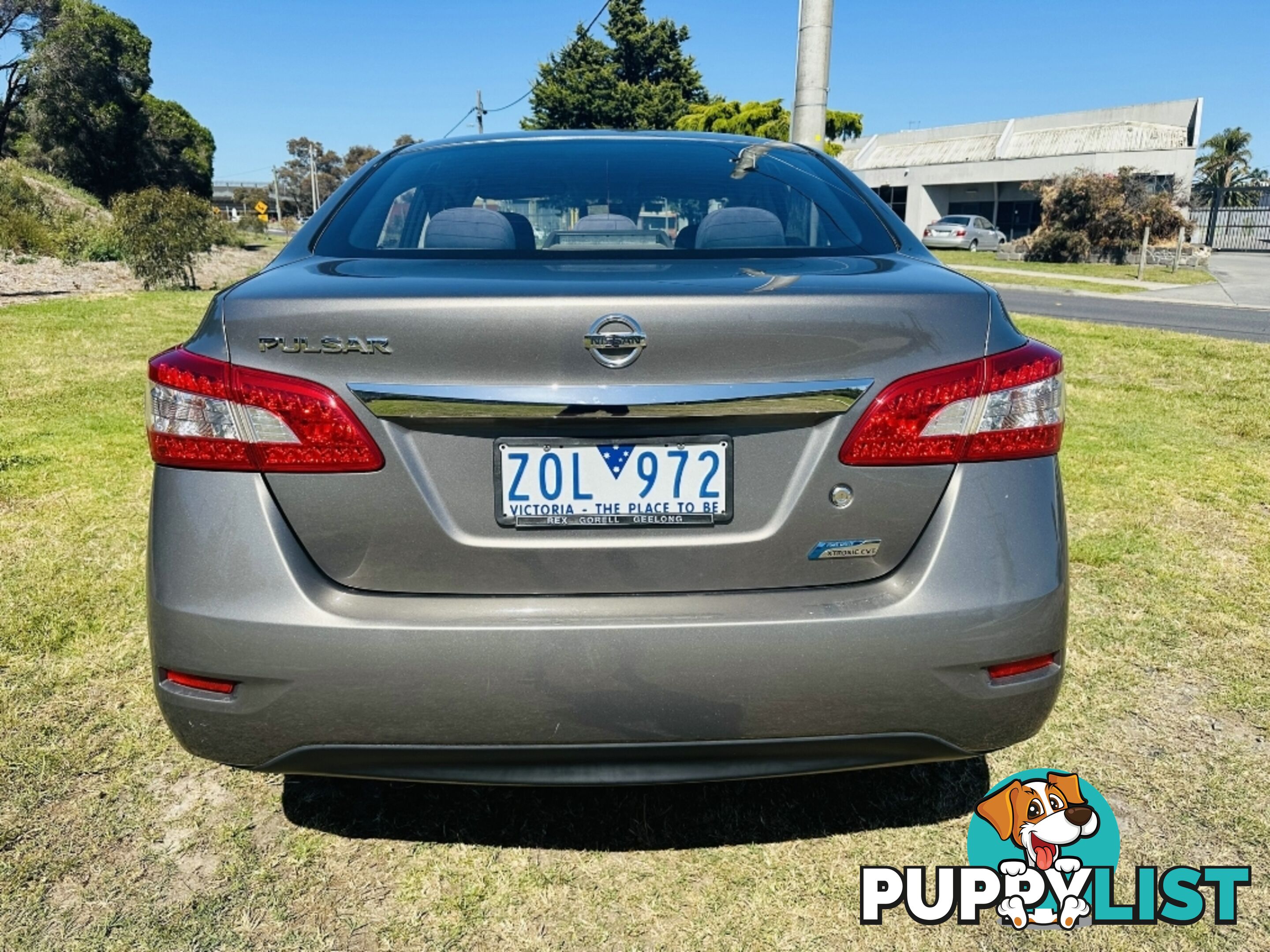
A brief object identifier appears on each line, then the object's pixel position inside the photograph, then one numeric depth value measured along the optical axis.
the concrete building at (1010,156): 36.16
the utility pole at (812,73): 7.12
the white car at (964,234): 30.59
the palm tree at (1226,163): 61.66
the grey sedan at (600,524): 1.48
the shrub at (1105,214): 26.52
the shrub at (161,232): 13.62
